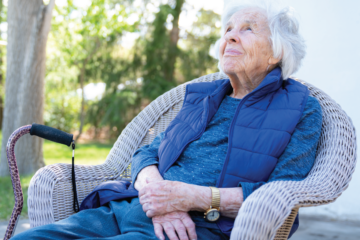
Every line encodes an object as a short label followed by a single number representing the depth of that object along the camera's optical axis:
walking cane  1.47
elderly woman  1.39
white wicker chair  1.14
